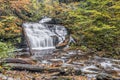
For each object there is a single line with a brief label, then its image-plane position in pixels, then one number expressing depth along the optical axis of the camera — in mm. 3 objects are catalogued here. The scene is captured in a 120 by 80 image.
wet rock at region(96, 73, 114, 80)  7812
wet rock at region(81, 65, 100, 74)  9234
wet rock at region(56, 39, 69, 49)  17205
